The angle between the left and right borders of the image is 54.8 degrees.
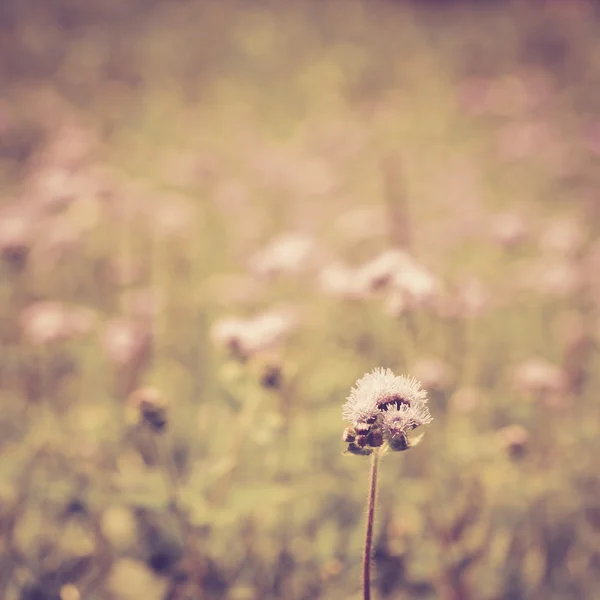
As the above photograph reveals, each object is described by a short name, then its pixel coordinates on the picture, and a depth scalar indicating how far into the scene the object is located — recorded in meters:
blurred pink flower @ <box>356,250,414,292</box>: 1.90
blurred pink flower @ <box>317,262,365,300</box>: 2.20
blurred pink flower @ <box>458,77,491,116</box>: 5.86
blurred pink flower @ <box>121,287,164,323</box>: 2.76
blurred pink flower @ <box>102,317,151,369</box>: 2.38
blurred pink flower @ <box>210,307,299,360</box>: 1.83
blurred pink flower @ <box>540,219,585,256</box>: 2.94
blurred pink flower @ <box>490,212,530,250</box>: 2.76
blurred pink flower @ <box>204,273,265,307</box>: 2.83
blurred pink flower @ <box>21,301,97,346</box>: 2.17
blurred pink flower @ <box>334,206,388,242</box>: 3.39
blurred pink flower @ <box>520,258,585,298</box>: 2.79
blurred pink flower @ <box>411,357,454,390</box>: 2.19
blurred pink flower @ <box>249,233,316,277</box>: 2.37
